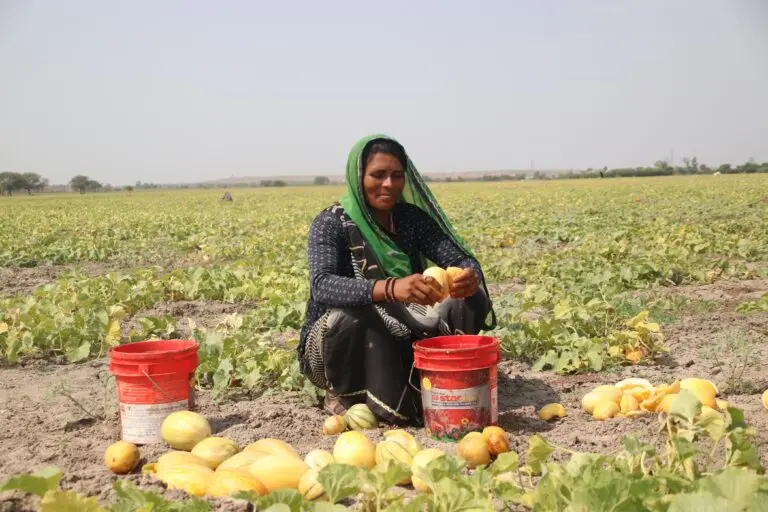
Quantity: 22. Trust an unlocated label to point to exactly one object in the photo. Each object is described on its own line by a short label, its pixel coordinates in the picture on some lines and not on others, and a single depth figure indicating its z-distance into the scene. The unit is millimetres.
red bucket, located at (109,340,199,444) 3352
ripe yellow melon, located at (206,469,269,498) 2479
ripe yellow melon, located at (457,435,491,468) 2881
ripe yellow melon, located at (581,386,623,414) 3537
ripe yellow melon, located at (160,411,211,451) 3189
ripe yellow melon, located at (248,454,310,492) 2617
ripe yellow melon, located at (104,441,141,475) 2885
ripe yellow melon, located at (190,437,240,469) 2916
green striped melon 3557
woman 3588
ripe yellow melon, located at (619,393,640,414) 3389
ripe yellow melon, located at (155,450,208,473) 2738
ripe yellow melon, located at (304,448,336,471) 2767
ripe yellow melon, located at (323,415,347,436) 3471
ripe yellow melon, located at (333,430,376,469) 2787
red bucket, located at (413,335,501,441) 3277
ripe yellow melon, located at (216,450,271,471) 2729
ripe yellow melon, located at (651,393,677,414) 3178
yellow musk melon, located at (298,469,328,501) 2496
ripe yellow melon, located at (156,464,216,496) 2561
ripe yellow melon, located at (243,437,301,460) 2865
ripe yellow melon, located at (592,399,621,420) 3428
